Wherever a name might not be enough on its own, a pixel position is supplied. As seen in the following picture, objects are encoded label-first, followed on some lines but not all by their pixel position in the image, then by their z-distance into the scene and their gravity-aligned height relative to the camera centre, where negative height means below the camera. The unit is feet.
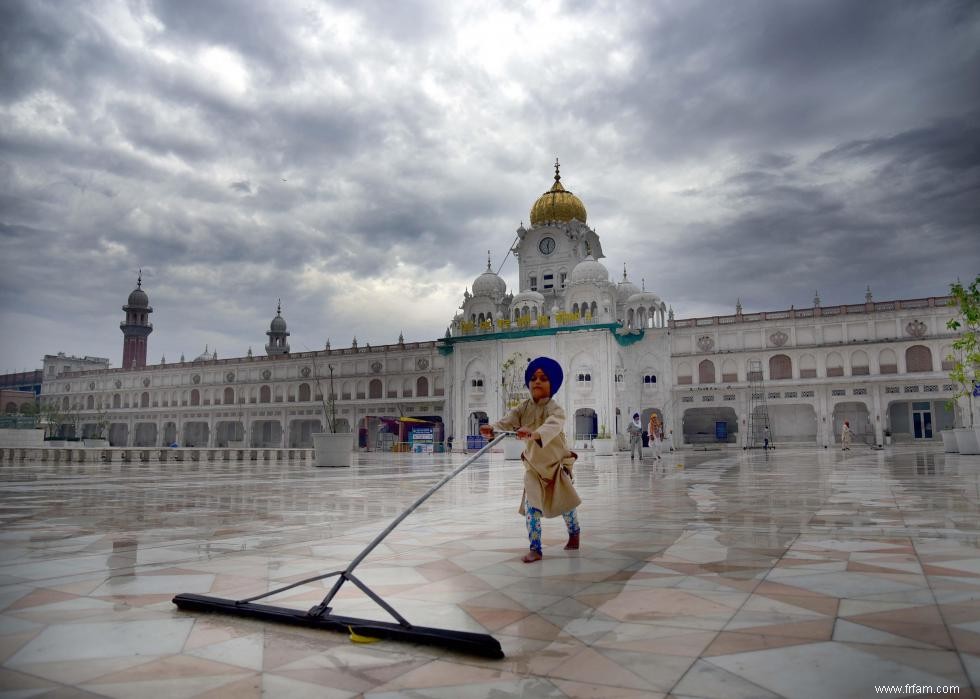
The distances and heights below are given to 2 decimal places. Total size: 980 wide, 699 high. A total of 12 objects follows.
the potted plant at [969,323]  47.52 +7.47
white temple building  118.42 +12.81
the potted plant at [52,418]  133.57 +3.67
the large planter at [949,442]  64.51 -1.68
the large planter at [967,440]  58.44 -1.40
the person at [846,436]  85.40 -1.37
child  13.03 -0.55
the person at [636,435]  68.39 -0.80
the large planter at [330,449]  56.49 -1.61
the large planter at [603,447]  91.35 -2.64
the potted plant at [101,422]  181.73 +2.86
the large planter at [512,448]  74.73 -2.20
